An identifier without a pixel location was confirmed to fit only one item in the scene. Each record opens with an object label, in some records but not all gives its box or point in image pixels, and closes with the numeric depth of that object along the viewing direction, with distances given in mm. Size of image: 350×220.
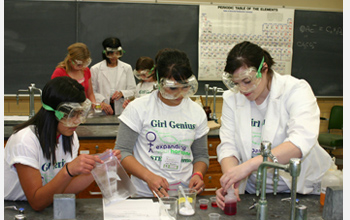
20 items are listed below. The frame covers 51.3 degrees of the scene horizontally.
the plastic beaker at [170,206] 1645
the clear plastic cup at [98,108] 4309
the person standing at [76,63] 3852
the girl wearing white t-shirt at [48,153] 1732
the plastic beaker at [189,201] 1728
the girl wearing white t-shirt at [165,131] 2039
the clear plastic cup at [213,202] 1827
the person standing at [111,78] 4617
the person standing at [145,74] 4164
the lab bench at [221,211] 1672
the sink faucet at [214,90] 4050
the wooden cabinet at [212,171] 3535
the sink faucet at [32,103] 3832
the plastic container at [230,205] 1723
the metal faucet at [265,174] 1335
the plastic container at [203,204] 1795
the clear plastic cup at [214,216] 1631
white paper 1667
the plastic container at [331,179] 1831
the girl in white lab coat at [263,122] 1768
